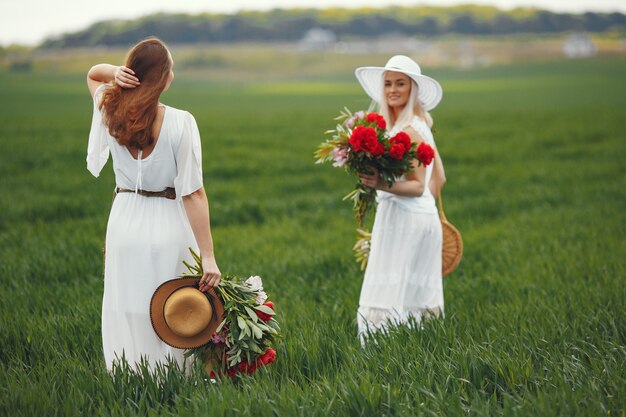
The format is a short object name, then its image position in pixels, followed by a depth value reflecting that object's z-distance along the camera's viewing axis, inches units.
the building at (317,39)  6422.2
